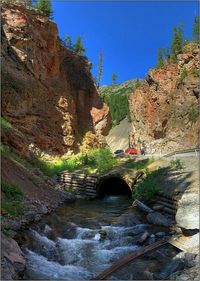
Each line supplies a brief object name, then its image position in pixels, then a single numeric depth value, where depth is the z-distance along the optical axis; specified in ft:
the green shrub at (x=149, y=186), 42.45
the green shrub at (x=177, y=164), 47.32
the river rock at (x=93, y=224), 32.70
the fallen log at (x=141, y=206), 38.42
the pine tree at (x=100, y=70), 164.10
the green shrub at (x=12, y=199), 27.15
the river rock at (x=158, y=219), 32.71
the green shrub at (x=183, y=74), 105.75
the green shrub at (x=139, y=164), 57.81
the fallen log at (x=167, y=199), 36.31
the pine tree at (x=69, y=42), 94.26
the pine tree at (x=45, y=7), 80.74
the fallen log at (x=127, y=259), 19.63
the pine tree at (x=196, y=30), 125.44
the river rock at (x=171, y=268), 19.65
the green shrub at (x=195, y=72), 101.81
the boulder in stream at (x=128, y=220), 33.78
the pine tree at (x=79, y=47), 104.44
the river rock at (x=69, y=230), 28.61
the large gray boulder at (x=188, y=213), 24.45
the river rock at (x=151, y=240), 26.94
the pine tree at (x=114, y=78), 286.10
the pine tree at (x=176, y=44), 125.81
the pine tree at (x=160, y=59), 131.48
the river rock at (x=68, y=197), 47.78
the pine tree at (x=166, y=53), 141.04
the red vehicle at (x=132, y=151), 98.27
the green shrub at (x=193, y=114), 95.77
